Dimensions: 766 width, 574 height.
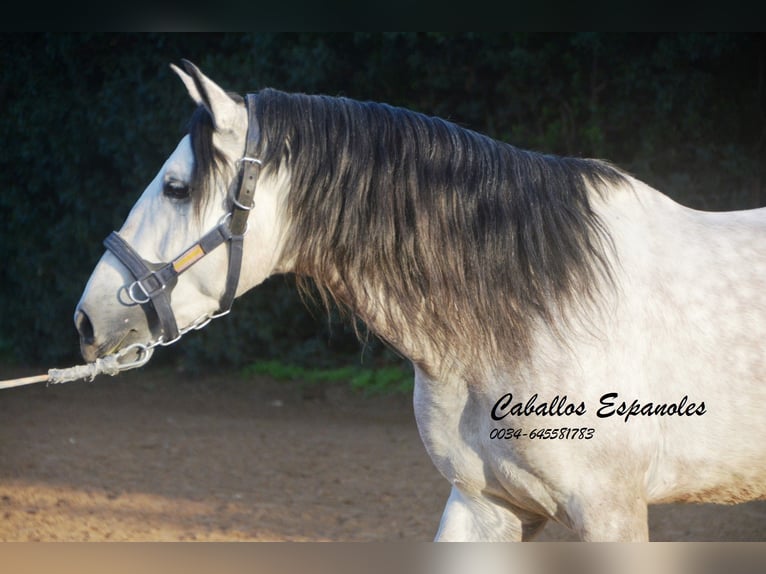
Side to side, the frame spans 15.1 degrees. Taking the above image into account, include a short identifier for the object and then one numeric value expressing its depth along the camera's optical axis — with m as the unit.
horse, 6.02
